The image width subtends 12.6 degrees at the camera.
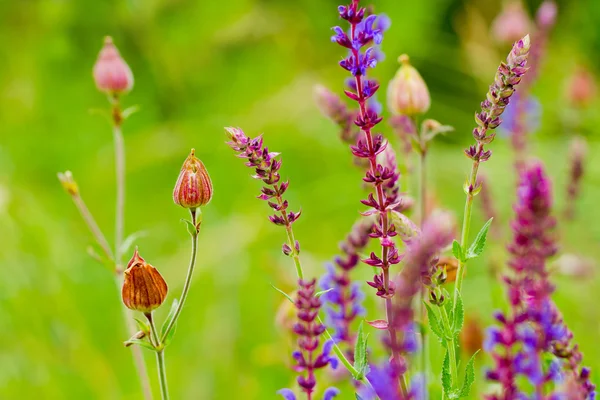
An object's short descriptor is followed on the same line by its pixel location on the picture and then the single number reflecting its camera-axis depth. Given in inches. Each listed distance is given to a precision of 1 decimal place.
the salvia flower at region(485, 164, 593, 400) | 28.2
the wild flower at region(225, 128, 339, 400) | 29.3
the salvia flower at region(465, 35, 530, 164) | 29.2
